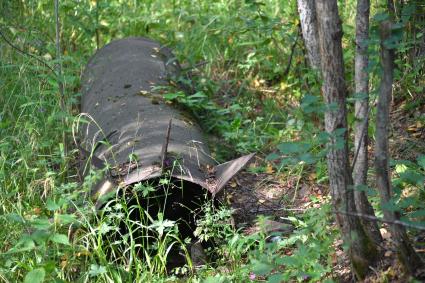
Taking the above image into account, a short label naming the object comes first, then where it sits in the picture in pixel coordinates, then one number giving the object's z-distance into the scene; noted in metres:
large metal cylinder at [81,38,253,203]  7.63
